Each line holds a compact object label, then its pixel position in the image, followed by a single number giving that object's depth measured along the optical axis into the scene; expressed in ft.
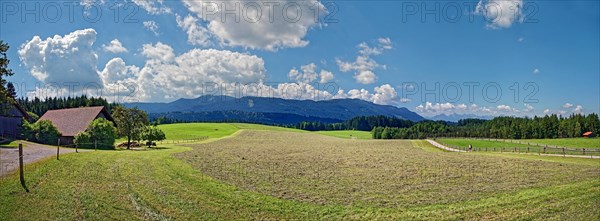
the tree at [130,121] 238.07
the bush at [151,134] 256.11
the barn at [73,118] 216.33
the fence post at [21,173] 71.81
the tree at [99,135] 184.55
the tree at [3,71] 102.83
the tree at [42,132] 195.83
